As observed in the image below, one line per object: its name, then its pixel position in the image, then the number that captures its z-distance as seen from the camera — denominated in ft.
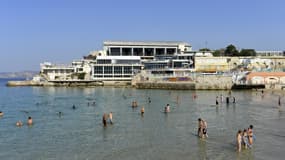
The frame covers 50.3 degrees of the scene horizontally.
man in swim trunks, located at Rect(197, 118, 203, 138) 73.60
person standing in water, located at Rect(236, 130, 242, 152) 60.96
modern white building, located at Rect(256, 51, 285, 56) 354.95
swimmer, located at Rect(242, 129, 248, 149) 63.10
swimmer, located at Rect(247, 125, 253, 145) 63.98
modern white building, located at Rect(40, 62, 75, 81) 358.84
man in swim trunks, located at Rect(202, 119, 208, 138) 72.74
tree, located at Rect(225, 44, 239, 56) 367.68
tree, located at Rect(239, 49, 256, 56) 359.05
